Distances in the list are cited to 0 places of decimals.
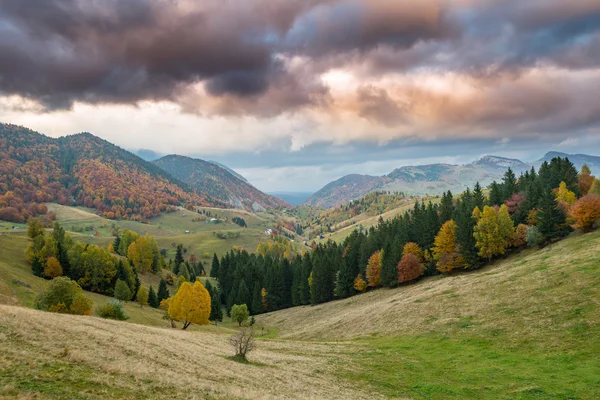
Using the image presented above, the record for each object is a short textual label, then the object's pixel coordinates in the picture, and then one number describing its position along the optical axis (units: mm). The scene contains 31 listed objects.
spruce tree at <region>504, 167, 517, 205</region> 110562
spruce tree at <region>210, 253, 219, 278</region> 185825
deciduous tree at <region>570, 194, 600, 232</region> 70000
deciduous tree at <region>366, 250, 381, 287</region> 103938
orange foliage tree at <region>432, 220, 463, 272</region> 88438
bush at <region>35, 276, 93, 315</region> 52312
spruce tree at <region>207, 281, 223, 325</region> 108750
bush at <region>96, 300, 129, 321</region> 59656
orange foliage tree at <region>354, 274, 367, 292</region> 106938
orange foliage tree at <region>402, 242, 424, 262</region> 99188
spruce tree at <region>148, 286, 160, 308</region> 110312
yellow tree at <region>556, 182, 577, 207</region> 86544
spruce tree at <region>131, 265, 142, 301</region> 109362
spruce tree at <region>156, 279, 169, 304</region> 116631
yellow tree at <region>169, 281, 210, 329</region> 68812
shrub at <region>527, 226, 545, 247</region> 77562
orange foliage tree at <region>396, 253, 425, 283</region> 93438
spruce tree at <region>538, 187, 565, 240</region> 78000
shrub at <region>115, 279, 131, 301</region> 95438
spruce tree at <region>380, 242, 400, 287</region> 97312
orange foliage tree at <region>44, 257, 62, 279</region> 99125
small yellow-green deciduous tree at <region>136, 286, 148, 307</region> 102188
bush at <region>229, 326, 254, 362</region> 36188
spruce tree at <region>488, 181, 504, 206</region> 109362
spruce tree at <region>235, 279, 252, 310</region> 132250
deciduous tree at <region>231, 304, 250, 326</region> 103375
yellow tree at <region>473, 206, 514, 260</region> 83812
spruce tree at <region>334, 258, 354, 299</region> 110875
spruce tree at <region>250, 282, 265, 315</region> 130375
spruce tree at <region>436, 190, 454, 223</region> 106312
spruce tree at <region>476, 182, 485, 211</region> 103969
